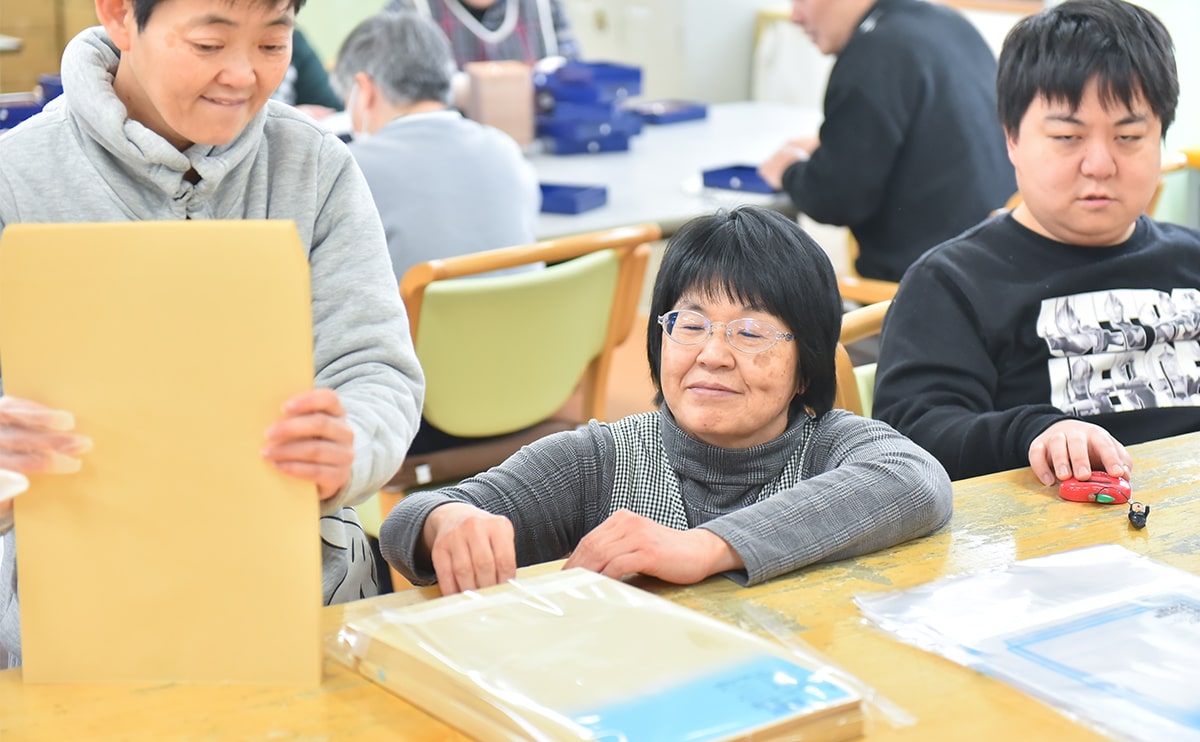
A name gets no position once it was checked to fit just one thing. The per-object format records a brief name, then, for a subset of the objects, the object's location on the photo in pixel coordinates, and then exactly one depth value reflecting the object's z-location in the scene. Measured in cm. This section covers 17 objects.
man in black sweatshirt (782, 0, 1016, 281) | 294
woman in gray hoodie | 115
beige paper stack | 365
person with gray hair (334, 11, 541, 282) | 261
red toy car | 137
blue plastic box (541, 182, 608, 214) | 306
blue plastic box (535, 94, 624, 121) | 377
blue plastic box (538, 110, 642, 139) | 377
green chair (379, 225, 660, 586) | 216
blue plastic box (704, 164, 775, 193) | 326
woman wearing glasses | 138
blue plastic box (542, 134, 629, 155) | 379
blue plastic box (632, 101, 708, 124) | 427
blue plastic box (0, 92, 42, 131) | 262
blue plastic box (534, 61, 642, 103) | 379
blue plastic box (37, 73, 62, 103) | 286
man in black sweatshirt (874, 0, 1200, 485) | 173
